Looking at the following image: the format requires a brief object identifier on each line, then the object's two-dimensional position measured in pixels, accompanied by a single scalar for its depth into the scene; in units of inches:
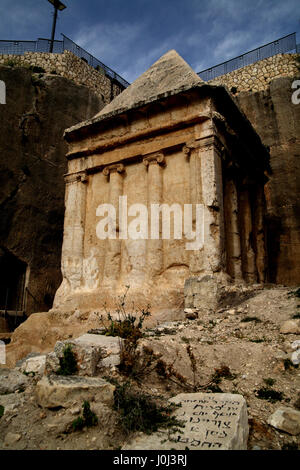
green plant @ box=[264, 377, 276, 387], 121.6
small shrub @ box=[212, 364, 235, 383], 130.8
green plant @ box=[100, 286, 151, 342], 144.6
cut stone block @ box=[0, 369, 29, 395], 114.1
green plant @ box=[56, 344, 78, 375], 115.6
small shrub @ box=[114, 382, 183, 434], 90.0
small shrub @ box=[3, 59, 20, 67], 631.7
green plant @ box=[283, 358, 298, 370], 130.1
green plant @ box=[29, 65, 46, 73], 653.9
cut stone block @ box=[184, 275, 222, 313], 218.2
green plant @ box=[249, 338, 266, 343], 156.1
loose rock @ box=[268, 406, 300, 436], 90.4
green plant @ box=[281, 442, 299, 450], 84.5
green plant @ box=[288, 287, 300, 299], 200.5
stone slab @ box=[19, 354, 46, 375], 129.8
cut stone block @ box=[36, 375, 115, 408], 100.3
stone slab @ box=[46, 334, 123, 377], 117.3
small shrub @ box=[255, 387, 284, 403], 111.6
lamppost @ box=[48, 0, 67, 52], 866.8
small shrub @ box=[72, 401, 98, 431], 90.4
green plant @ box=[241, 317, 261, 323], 184.4
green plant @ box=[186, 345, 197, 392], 132.6
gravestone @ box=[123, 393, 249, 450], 79.3
